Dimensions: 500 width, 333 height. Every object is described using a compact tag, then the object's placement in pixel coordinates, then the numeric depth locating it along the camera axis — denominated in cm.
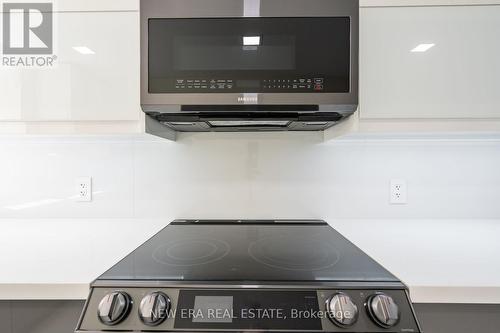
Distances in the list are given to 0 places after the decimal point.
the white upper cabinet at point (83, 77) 85
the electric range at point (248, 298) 55
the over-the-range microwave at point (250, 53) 79
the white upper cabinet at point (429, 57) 84
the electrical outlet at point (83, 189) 118
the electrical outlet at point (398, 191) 116
